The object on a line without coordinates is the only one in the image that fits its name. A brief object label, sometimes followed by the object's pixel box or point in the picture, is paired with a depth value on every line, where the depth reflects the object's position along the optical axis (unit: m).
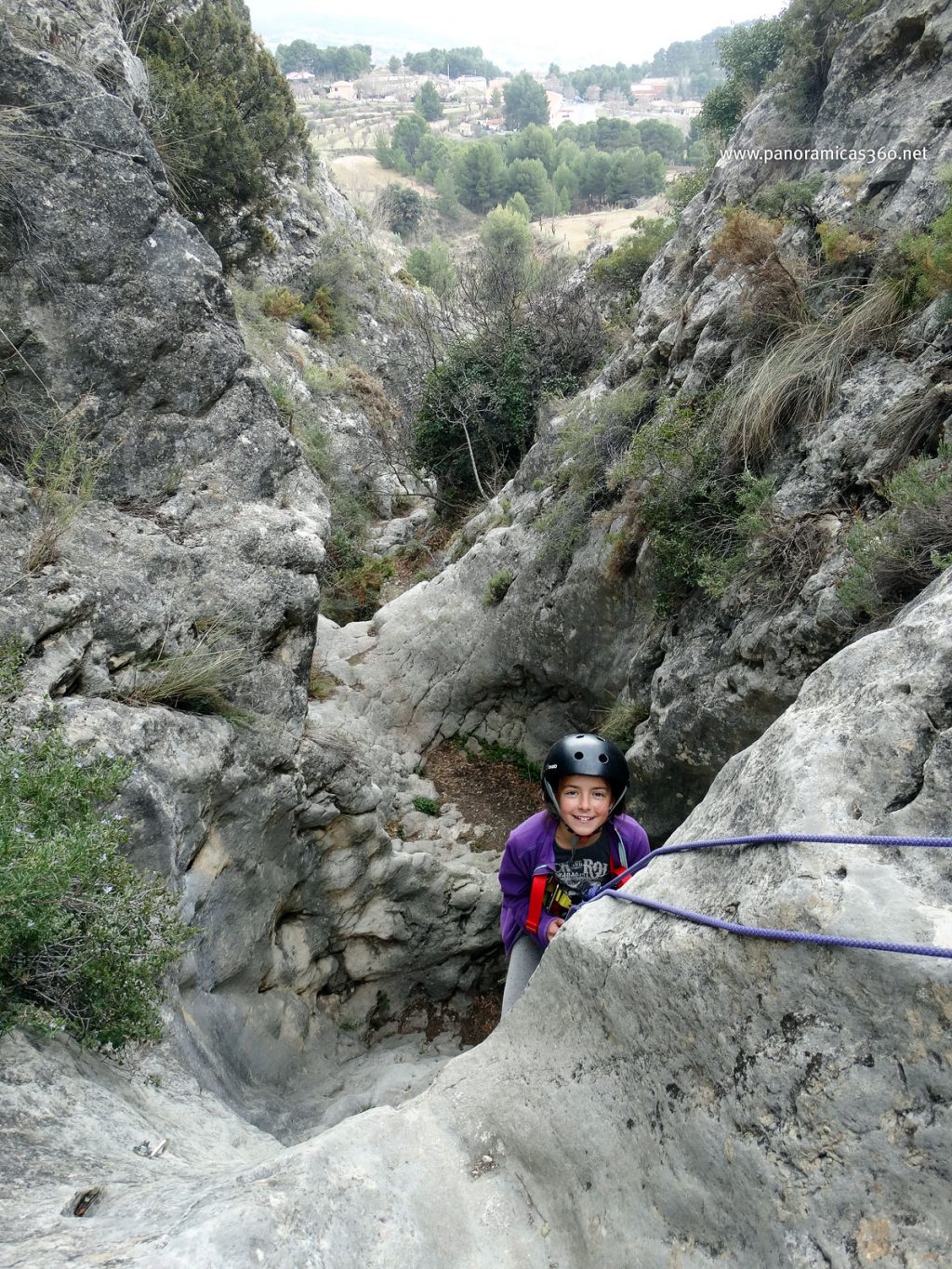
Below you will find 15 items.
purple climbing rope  2.14
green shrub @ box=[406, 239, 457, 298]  38.22
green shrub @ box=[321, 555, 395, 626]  14.77
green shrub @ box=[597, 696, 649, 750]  8.20
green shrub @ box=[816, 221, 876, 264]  7.33
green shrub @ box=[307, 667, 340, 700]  10.88
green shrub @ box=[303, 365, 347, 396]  21.59
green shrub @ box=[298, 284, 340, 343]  24.78
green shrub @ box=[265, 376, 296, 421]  14.50
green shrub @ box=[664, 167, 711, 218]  15.76
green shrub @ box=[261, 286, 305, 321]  23.08
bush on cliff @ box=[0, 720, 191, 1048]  3.05
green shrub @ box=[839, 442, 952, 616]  4.57
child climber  4.30
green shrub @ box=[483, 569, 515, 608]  11.09
